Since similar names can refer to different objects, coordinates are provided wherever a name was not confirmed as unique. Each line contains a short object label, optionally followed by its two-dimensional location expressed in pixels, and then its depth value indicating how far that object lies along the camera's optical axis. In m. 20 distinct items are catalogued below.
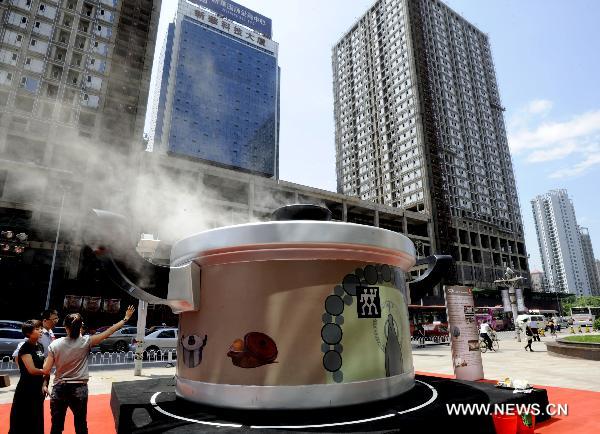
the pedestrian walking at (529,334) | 18.09
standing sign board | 9.41
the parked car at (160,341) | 18.02
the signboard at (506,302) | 43.25
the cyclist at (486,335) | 18.75
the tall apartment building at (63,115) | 33.47
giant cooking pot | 4.83
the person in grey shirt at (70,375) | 4.36
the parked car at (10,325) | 18.99
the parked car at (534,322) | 20.03
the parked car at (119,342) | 19.66
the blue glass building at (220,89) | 84.19
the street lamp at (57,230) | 29.87
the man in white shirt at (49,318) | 6.98
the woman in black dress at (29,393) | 4.53
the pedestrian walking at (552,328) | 28.58
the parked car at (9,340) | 16.78
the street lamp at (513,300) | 25.43
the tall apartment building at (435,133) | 65.50
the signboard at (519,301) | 29.55
